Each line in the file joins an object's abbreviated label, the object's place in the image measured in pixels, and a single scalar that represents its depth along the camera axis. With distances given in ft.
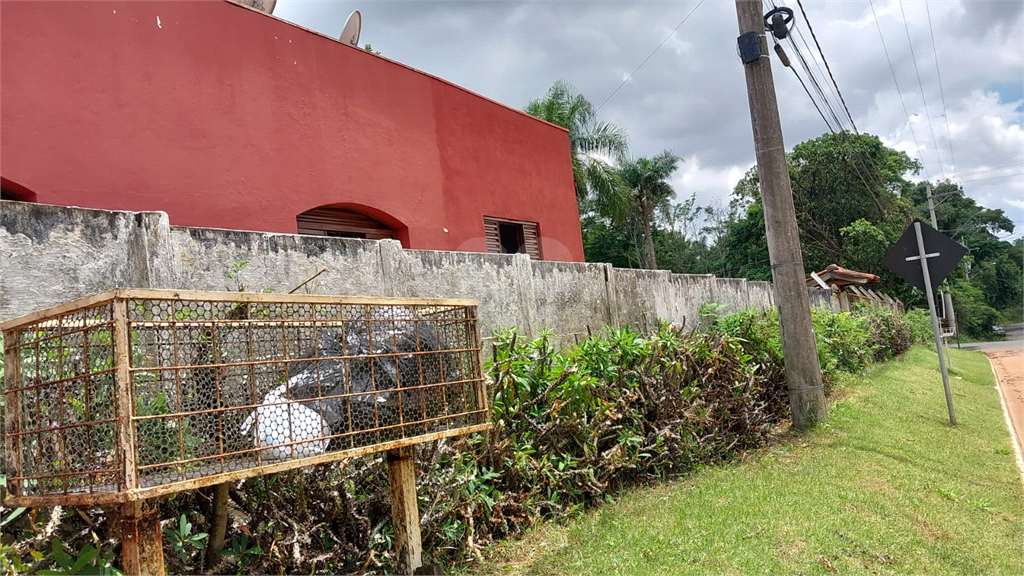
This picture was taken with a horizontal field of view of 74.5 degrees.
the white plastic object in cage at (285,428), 8.27
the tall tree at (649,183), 96.37
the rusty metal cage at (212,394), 7.14
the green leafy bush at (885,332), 49.39
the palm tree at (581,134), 77.46
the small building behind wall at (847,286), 58.09
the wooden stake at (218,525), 9.05
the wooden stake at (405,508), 10.29
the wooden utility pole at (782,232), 23.07
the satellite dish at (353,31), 33.37
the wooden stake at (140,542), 7.18
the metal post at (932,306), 27.24
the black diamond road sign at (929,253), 27.50
